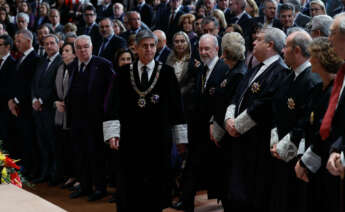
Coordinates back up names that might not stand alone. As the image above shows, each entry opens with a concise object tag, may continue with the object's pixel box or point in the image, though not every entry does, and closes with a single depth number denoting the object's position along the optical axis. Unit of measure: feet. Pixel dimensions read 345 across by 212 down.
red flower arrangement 20.30
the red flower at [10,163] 20.94
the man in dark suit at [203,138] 30.80
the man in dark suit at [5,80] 44.12
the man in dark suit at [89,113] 35.70
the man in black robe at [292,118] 22.05
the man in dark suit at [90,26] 55.88
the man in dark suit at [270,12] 41.94
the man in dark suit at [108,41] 47.29
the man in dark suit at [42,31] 48.73
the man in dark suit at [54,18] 62.67
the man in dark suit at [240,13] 47.56
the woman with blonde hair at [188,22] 46.30
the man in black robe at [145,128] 26.50
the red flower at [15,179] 21.31
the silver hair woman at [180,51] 34.90
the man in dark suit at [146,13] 65.32
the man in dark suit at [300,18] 44.11
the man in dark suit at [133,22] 51.52
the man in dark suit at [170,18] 56.38
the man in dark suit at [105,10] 69.91
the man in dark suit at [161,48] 40.31
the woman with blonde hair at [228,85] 28.26
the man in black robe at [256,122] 24.79
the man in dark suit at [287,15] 38.20
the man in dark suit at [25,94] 42.60
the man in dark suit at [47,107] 39.88
